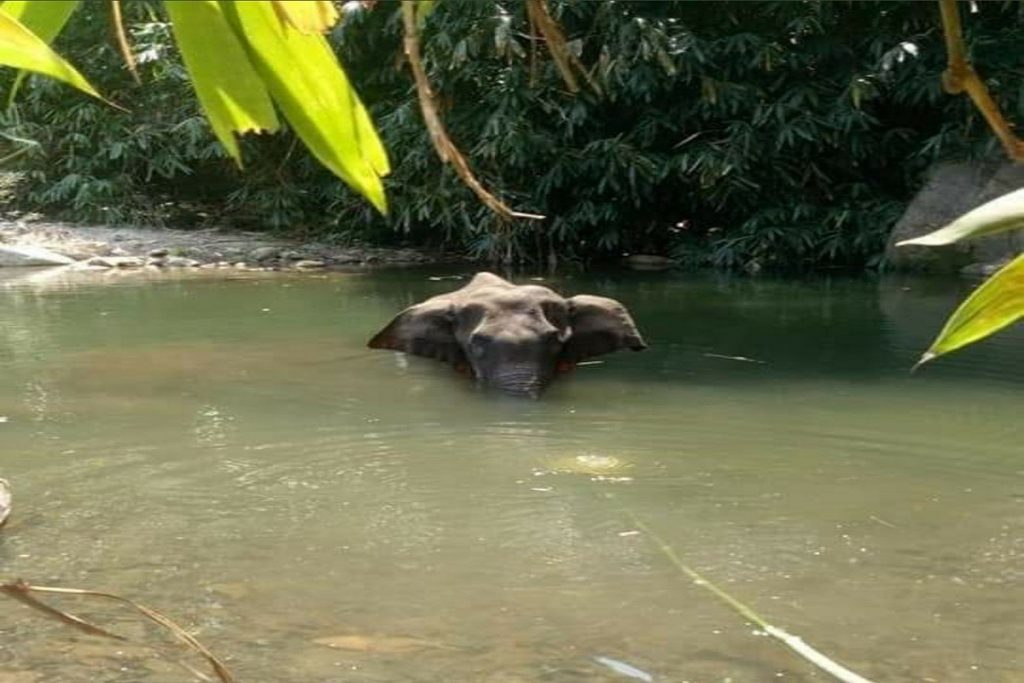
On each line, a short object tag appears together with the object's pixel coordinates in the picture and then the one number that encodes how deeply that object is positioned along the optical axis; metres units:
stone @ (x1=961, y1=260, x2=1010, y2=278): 12.03
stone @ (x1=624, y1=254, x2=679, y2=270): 13.47
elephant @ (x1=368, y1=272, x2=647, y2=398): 6.95
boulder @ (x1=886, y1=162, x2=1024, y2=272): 12.21
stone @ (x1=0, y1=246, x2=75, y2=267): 13.19
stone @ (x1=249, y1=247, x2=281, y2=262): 13.80
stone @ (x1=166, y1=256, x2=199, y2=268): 13.33
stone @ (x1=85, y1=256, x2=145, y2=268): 13.24
